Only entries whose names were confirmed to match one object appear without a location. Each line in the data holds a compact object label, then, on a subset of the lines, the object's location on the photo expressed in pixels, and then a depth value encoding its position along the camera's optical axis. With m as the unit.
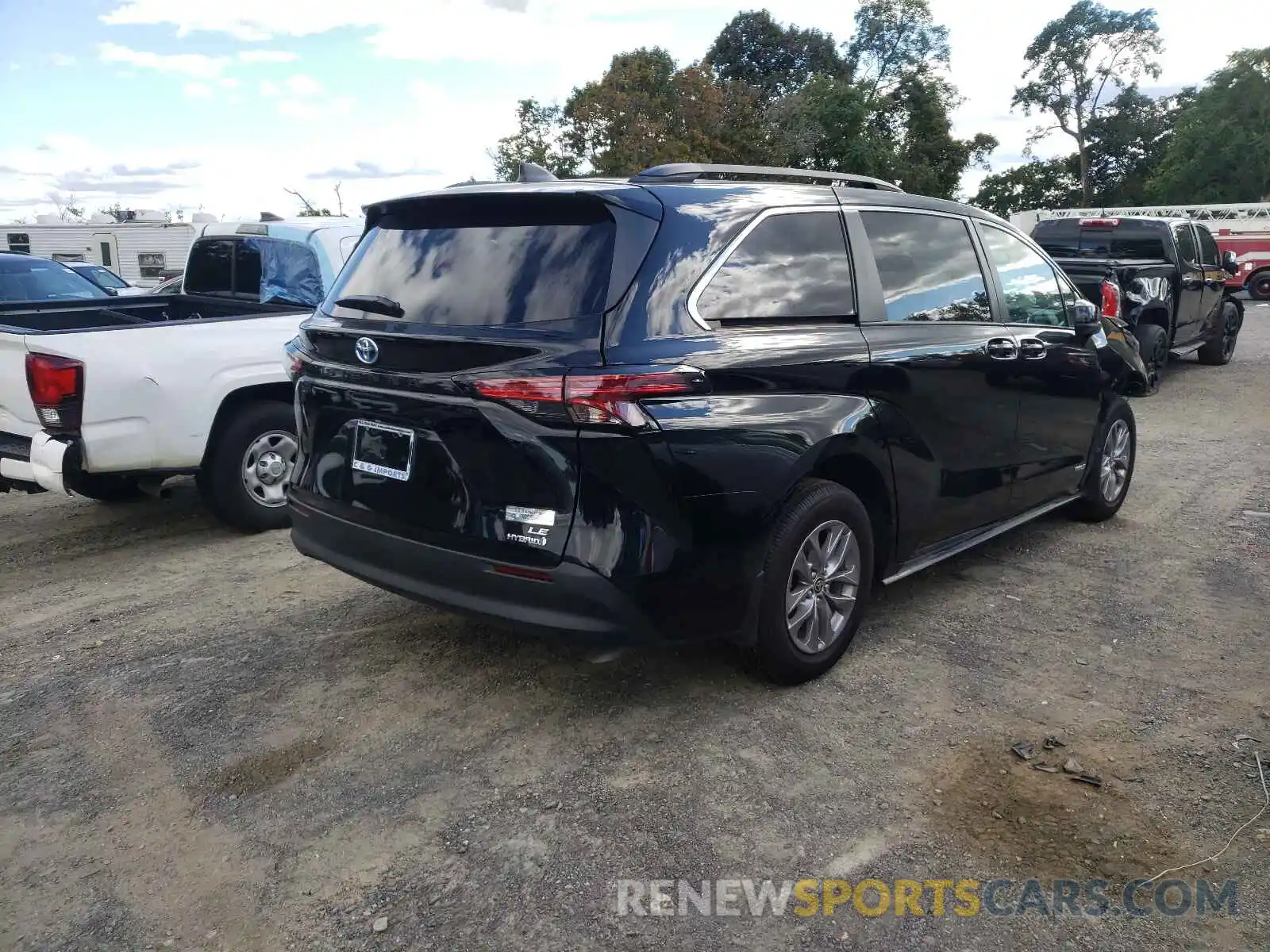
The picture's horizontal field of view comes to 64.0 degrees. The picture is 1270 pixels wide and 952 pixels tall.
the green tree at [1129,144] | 47.38
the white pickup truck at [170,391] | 5.00
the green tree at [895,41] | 47.66
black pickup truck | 10.61
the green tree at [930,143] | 43.31
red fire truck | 26.56
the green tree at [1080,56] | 47.47
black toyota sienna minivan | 3.14
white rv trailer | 27.77
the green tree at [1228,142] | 39.69
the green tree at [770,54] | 49.94
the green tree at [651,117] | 30.84
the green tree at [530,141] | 33.44
